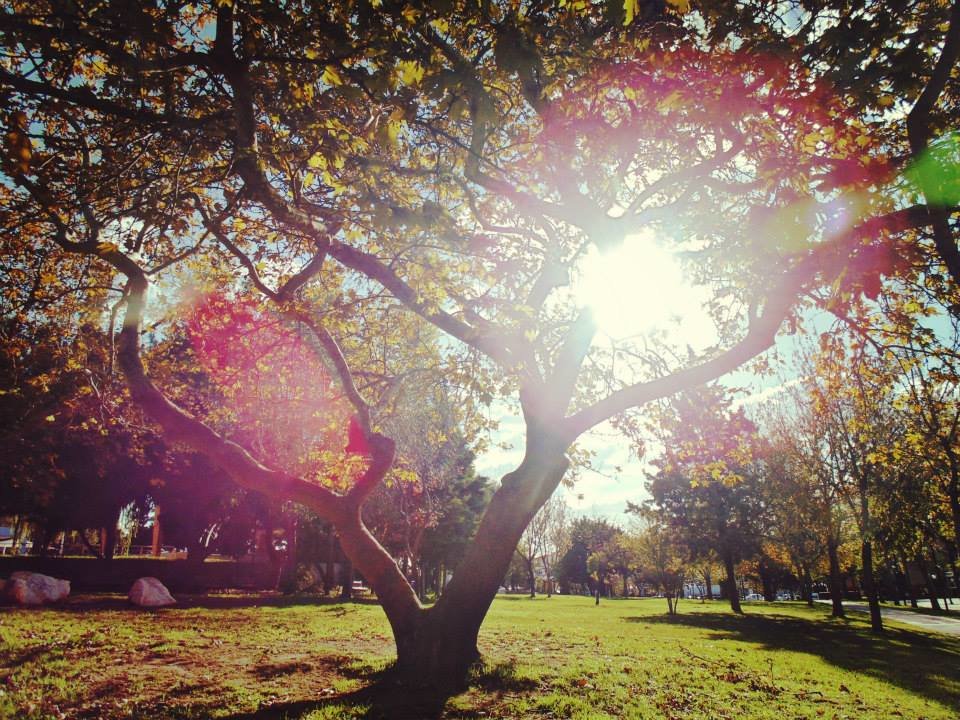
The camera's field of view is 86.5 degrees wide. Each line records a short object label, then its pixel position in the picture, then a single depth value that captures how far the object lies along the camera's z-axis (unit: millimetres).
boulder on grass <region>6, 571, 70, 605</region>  17469
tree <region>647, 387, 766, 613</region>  33875
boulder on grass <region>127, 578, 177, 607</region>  19359
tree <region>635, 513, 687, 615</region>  31625
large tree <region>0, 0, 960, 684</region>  5078
